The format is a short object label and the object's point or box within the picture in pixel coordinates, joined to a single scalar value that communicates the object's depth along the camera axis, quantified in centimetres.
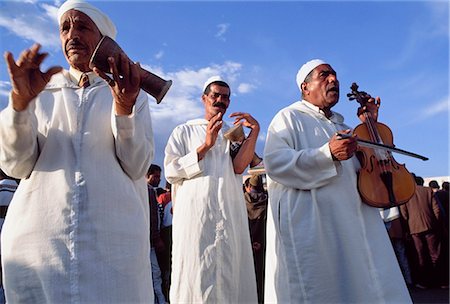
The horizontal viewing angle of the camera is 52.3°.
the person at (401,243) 914
